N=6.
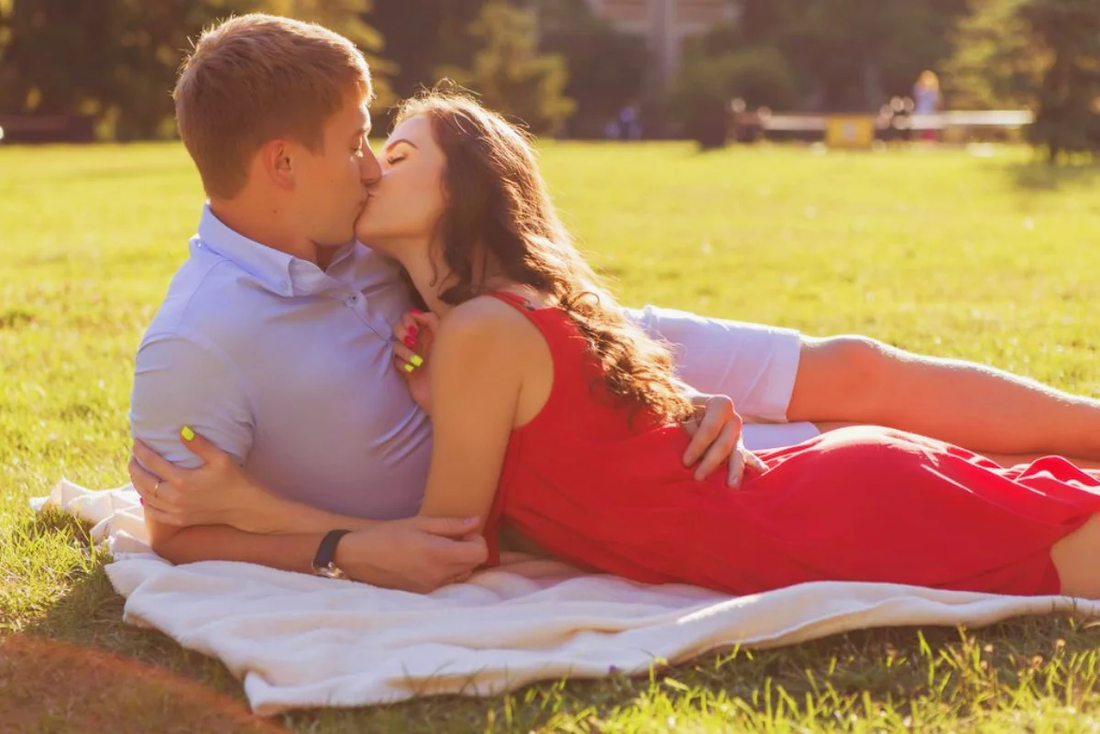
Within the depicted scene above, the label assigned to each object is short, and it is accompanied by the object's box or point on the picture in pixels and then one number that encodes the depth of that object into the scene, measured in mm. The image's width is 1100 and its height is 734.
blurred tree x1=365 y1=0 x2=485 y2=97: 48969
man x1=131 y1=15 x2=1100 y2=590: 3312
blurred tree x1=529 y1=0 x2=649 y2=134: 56250
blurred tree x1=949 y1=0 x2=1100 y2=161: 22109
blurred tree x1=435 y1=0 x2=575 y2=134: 41094
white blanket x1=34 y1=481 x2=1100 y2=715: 2879
